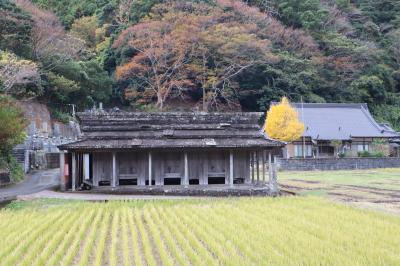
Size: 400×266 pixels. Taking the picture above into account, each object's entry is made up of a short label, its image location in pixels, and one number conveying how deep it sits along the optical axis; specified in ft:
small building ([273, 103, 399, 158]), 157.58
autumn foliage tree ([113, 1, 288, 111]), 155.94
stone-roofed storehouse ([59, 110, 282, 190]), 70.79
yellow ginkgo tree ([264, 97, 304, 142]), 139.44
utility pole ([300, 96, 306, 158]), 166.82
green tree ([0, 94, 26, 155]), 73.51
